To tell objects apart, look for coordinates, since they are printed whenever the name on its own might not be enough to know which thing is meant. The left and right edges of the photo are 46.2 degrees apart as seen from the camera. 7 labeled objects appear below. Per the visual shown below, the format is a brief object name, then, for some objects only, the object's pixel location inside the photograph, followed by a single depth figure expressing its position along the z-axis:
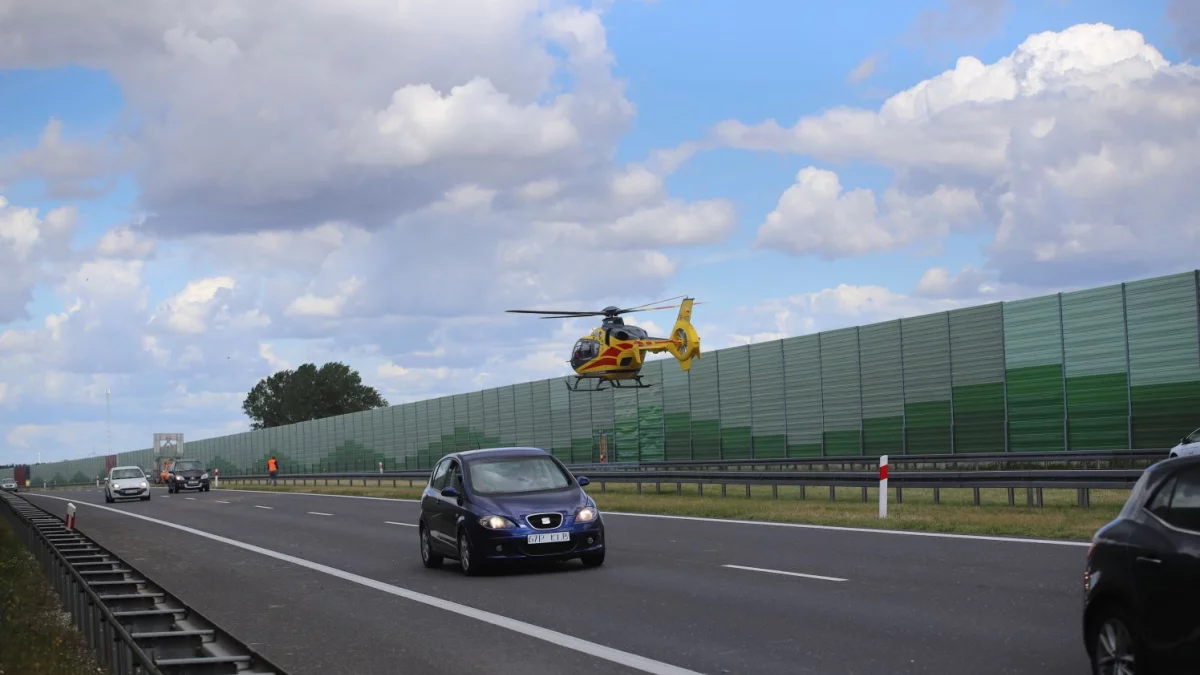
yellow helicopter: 48.34
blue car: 16.69
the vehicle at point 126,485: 54.34
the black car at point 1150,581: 6.90
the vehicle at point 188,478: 71.69
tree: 180.12
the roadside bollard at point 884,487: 23.81
